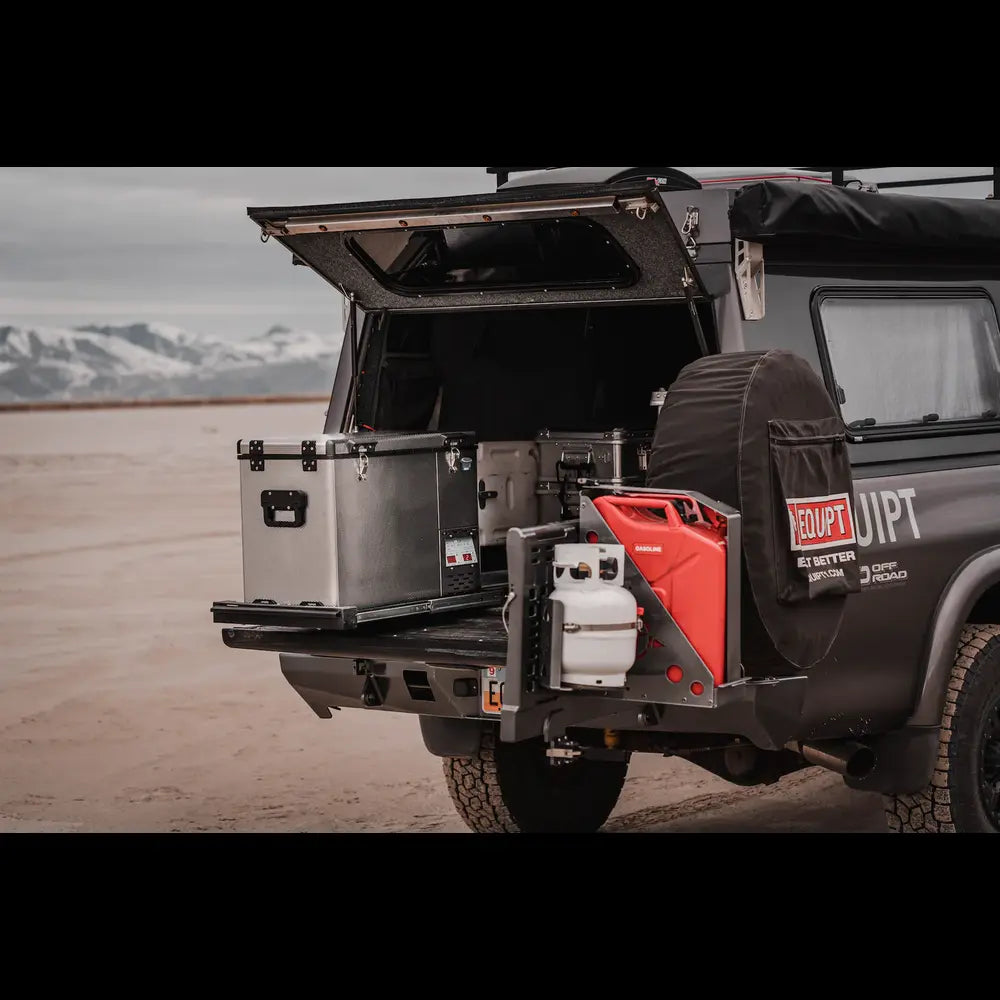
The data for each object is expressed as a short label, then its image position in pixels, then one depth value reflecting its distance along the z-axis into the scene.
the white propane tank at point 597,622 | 4.65
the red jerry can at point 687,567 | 4.68
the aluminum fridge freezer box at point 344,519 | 5.55
